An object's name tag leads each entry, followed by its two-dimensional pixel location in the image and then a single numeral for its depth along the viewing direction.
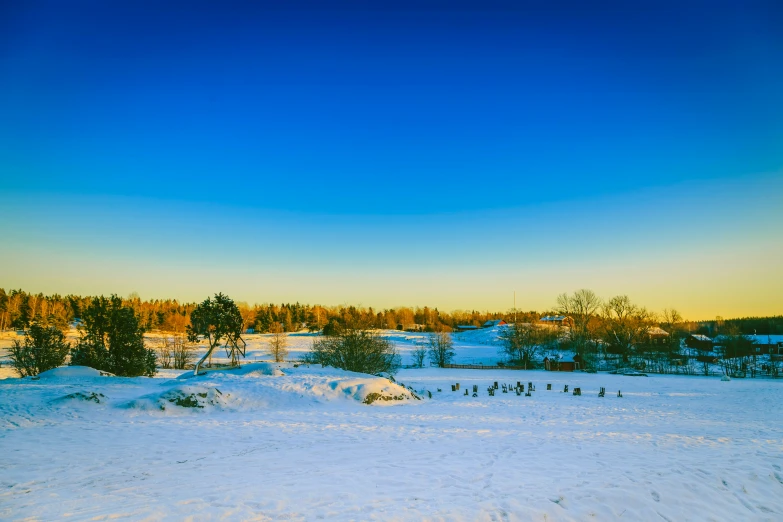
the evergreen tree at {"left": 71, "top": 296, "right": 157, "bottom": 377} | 34.44
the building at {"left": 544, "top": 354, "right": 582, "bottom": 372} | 61.78
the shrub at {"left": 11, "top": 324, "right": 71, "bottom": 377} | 34.56
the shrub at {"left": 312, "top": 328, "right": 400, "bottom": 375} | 37.47
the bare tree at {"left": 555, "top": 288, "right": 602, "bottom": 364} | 68.94
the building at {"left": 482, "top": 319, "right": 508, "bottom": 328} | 133.81
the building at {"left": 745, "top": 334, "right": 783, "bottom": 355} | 70.96
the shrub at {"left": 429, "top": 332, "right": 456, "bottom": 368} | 68.94
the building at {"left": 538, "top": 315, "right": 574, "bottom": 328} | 105.76
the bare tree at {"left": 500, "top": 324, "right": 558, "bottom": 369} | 67.50
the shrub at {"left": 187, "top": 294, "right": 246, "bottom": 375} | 34.47
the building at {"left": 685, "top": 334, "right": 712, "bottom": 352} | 73.75
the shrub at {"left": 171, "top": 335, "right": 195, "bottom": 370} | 56.97
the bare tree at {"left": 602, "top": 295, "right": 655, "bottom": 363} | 70.51
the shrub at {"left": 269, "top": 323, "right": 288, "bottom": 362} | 63.19
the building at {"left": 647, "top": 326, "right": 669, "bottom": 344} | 75.16
